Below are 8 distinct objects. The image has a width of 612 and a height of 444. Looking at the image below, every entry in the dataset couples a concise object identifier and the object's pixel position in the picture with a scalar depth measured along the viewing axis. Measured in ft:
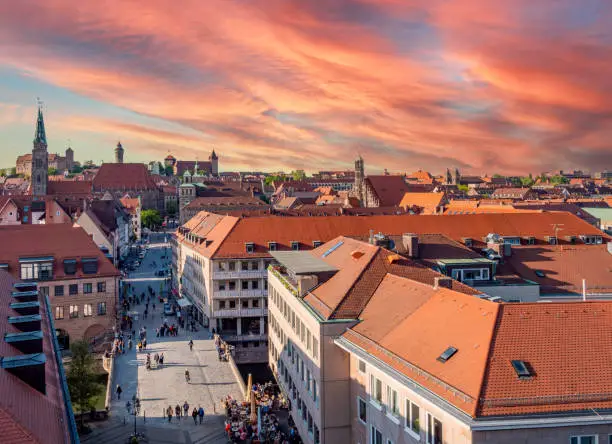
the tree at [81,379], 146.82
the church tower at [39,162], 597.52
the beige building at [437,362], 69.51
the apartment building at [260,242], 226.99
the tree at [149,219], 639.35
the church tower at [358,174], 629.92
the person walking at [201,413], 143.90
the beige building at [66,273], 201.77
